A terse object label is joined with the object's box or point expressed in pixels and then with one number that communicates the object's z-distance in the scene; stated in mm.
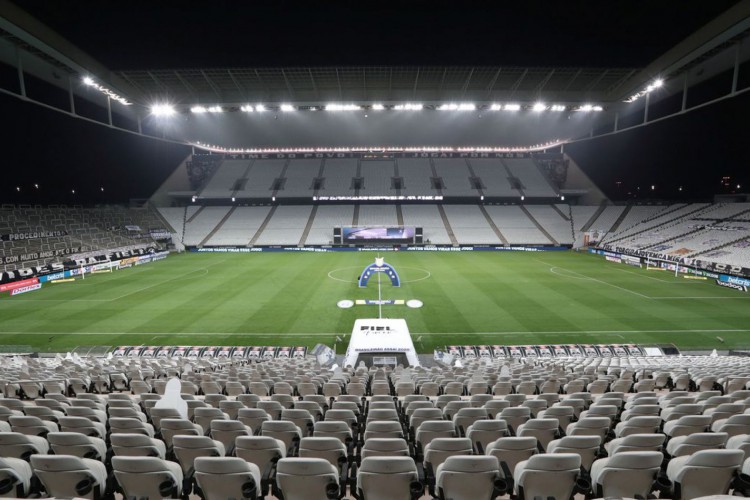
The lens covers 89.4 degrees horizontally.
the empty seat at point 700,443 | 4223
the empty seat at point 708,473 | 3359
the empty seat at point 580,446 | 4219
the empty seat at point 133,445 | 4297
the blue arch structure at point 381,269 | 26394
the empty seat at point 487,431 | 5027
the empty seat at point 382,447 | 4285
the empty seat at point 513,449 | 4180
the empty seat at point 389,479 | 3553
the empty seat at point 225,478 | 3418
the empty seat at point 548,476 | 3471
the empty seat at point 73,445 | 4273
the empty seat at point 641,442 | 4281
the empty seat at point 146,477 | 3445
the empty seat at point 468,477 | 3412
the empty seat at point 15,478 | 3375
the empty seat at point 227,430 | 4926
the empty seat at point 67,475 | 3443
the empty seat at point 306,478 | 3357
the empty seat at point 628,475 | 3518
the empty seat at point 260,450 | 4188
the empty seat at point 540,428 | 5109
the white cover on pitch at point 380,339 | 14920
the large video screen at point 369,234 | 53938
